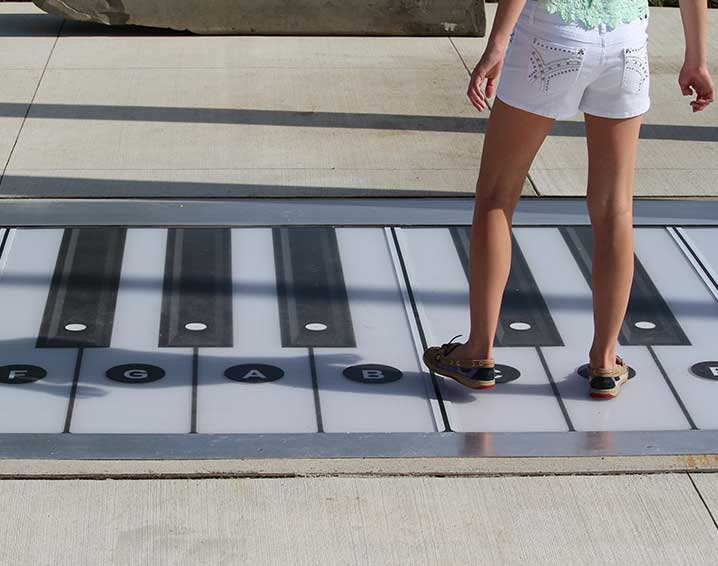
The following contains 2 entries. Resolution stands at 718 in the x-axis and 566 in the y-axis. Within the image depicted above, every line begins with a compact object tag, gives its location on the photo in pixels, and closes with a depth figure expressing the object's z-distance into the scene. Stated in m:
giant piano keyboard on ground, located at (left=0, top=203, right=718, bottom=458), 4.00
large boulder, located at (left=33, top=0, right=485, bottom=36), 8.78
